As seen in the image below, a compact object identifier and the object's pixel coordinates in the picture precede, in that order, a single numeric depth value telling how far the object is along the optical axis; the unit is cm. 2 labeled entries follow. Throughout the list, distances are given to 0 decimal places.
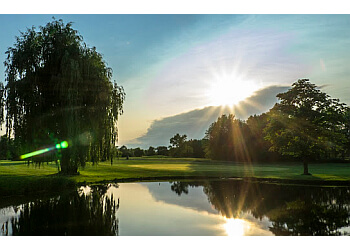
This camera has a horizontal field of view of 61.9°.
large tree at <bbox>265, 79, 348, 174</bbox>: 2872
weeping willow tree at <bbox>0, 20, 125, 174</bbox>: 1995
